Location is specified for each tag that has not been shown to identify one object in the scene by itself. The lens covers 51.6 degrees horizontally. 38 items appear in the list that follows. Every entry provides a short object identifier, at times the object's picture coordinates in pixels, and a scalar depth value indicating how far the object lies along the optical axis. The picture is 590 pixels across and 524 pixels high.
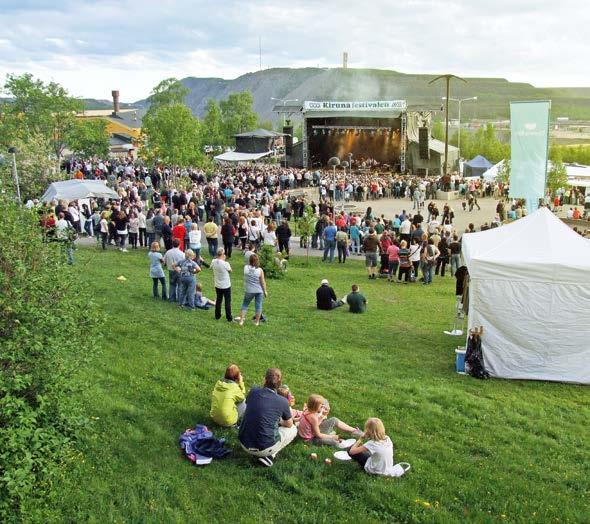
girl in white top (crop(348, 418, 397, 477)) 5.95
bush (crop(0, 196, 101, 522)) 4.55
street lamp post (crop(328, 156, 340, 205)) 31.39
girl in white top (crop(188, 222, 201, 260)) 16.02
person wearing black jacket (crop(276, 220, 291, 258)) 18.20
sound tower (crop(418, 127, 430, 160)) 44.06
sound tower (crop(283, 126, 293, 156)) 48.49
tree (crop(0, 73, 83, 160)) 36.09
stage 45.59
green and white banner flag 17.30
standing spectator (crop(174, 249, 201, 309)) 11.36
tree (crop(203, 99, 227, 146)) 68.58
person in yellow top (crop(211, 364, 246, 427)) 6.86
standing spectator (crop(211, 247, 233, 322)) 10.42
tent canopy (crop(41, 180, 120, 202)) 19.53
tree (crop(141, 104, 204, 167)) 37.66
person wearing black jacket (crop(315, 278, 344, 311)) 12.77
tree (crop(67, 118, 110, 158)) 39.25
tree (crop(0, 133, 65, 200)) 24.17
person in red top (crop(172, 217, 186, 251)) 15.98
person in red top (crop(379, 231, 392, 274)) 16.83
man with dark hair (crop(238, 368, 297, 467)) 6.19
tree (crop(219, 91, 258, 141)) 75.56
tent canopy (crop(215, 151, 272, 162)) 43.91
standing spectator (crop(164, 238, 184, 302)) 11.93
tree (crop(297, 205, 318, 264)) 18.62
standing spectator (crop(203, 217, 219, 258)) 16.77
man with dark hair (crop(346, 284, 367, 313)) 12.65
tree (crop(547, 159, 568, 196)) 35.25
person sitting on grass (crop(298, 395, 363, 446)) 6.59
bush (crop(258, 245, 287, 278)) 15.66
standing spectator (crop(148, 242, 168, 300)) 12.21
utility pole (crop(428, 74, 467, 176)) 39.68
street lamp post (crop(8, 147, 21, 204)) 16.88
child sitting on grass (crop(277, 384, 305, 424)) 6.89
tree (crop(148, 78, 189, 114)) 68.81
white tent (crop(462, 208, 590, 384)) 8.89
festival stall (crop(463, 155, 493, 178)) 46.30
